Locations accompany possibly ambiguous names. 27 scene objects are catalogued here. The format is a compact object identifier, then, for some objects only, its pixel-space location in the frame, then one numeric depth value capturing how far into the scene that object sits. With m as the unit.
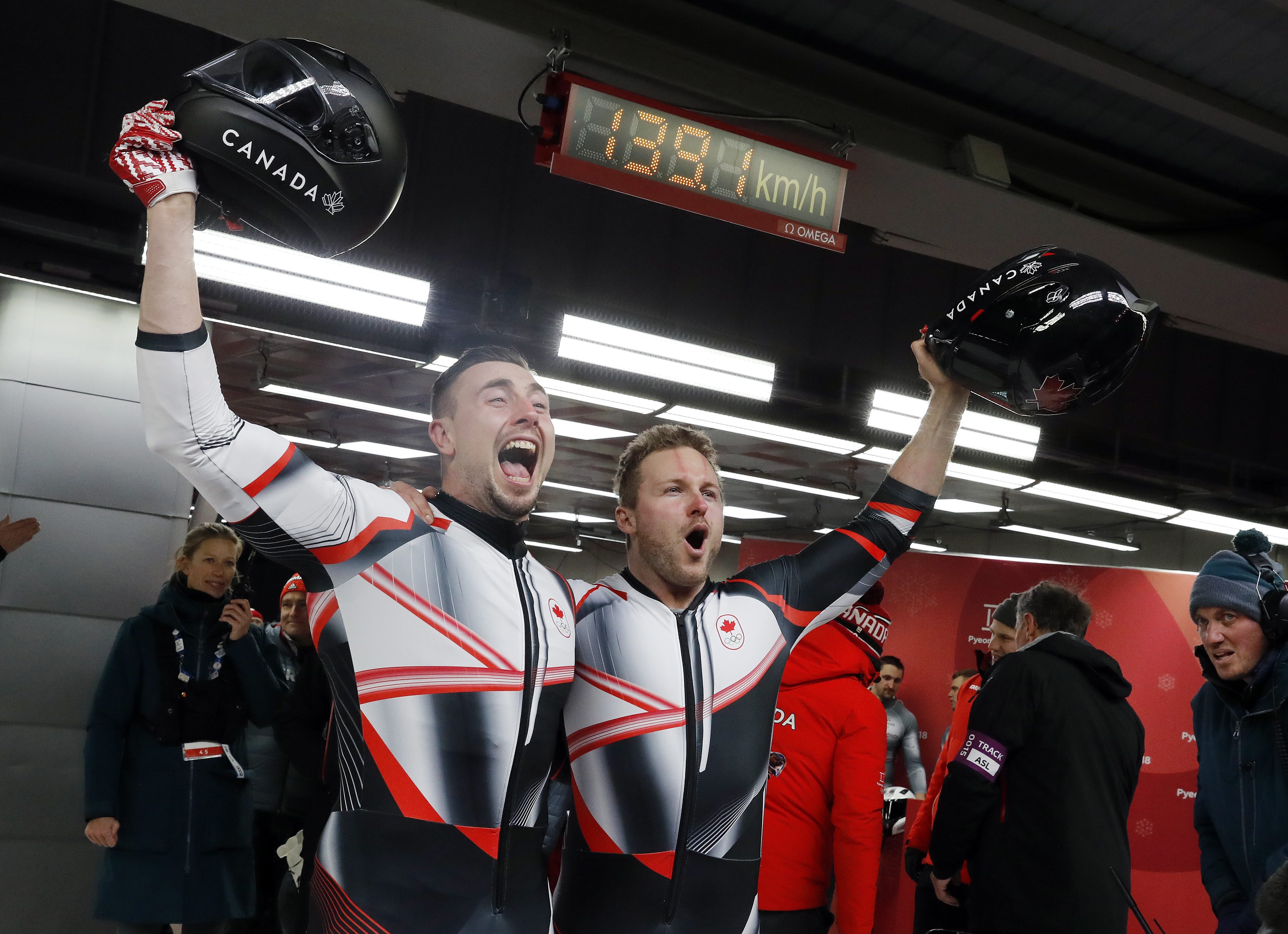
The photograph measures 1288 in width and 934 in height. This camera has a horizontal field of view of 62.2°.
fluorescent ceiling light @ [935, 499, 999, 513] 11.30
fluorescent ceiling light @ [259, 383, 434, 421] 7.93
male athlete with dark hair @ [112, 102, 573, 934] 1.67
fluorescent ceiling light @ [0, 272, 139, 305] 4.17
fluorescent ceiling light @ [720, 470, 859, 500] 10.10
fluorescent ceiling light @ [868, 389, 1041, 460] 5.91
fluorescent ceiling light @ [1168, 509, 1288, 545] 7.77
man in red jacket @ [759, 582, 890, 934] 3.39
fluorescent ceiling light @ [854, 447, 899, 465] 7.23
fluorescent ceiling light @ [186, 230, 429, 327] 4.28
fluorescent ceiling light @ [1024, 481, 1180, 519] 7.40
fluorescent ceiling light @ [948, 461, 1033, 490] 6.84
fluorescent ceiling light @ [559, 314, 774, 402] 5.04
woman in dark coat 3.46
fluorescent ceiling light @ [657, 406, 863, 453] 6.01
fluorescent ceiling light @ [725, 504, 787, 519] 13.96
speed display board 3.72
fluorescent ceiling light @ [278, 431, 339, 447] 10.71
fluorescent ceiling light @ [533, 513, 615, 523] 15.51
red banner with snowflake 5.85
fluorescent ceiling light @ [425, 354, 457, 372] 4.97
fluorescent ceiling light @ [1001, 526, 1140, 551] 11.45
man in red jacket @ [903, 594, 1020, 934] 4.09
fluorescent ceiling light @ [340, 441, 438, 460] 10.51
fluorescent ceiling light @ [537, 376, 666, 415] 5.59
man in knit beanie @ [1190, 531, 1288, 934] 2.95
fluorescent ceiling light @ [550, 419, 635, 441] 8.76
